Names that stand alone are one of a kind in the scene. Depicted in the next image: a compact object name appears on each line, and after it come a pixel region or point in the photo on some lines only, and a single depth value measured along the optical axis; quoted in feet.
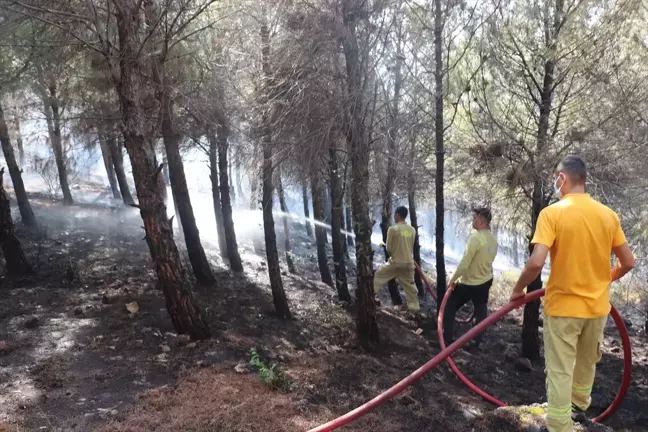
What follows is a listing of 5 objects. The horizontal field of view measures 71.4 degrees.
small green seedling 15.20
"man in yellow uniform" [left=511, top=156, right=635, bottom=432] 10.69
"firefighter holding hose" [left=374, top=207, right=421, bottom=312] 28.30
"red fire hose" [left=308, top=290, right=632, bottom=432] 11.89
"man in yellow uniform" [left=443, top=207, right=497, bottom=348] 21.12
